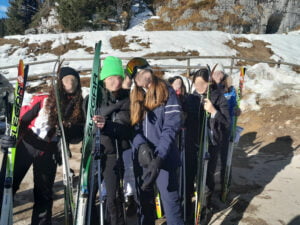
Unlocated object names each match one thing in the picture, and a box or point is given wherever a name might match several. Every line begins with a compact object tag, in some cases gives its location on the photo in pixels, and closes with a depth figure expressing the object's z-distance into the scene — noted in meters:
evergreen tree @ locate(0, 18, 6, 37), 47.01
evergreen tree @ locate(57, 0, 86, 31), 26.20
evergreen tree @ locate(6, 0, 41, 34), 36.34
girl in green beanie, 2.95
